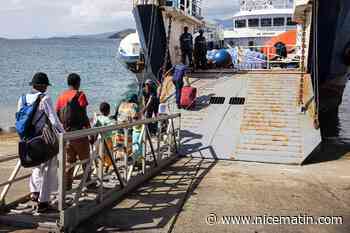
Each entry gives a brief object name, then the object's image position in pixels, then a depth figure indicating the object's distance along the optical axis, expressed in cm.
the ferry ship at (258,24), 2727
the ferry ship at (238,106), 890
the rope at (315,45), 1108
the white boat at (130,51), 2209
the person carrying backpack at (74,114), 534
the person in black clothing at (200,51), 1396
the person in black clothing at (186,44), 1349
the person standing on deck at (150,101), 899
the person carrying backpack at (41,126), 455
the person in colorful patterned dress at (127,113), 686
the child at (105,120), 638
